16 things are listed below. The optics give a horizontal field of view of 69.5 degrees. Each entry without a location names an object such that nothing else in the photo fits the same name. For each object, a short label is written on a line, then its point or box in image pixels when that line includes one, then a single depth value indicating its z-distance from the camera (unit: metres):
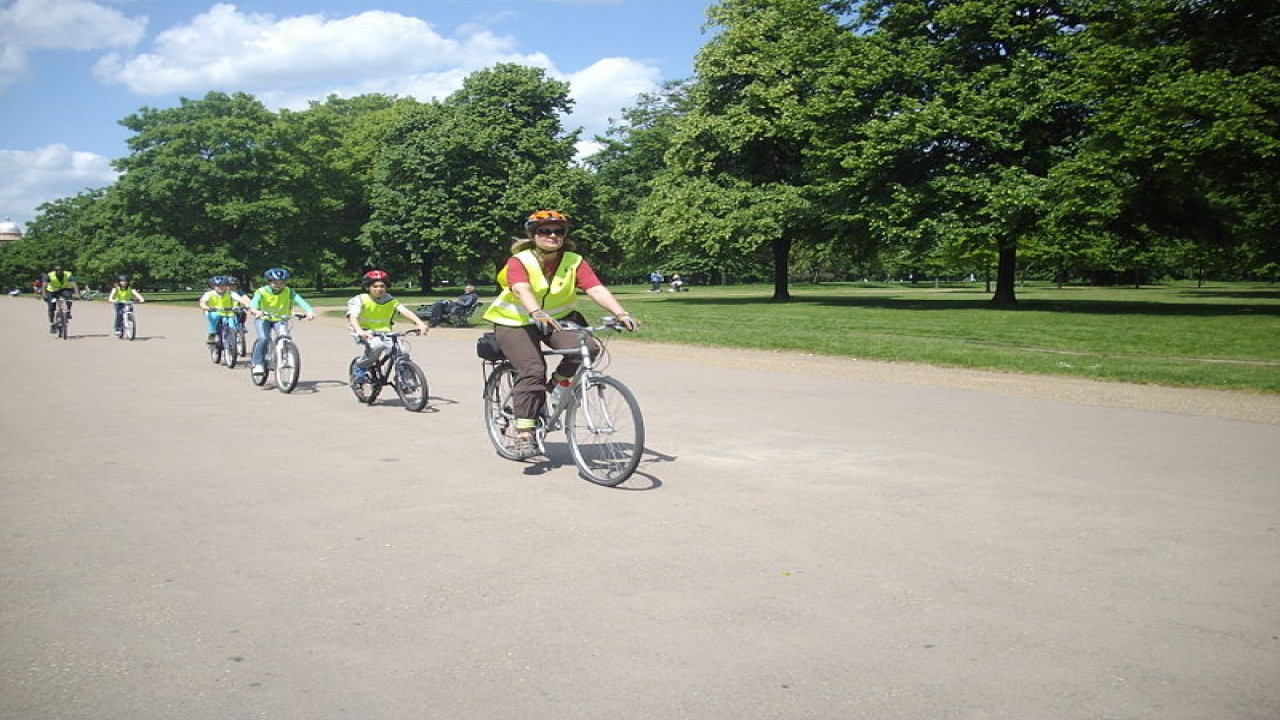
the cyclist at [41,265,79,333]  22.77
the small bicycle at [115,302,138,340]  21.33
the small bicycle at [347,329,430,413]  10.07
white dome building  166.38
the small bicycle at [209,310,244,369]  14.90
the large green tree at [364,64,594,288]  48.19
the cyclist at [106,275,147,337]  20.78
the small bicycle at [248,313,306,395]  11.63
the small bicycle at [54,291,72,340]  22.33
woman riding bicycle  6.55
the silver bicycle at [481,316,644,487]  6.19
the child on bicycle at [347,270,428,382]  10.62
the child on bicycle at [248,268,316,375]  12.30
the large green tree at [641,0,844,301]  36.56
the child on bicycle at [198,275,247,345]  15.06
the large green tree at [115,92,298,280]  52.66
